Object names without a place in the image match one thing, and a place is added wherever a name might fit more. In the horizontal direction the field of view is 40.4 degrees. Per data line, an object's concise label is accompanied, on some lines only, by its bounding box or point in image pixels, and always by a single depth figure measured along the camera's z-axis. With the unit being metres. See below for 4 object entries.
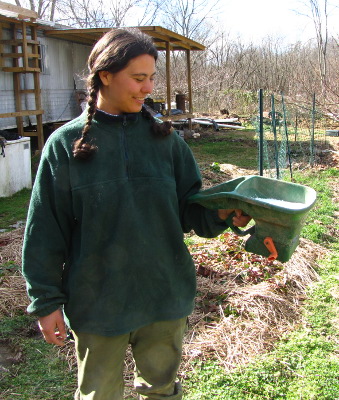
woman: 1.72
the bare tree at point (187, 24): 29.30
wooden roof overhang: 11.77
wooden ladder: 10.19
